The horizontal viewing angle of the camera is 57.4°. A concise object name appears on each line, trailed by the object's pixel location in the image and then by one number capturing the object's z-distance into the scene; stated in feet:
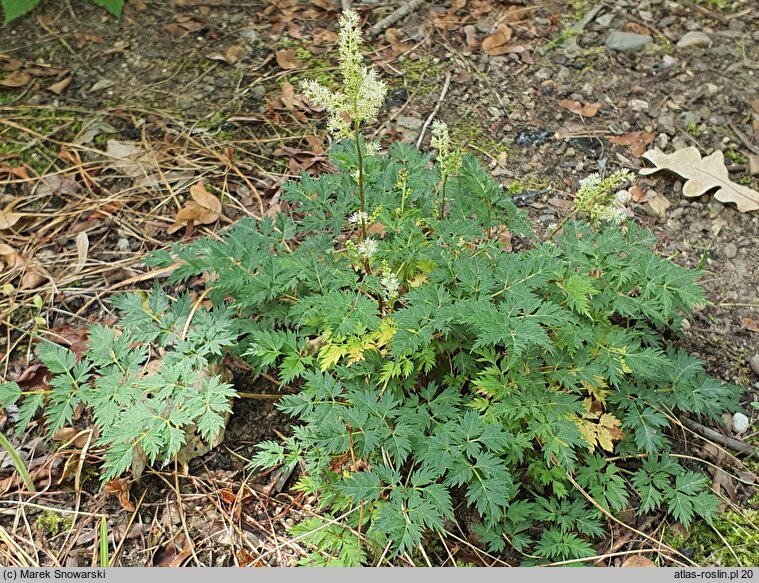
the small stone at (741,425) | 8.38
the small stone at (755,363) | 8.86
